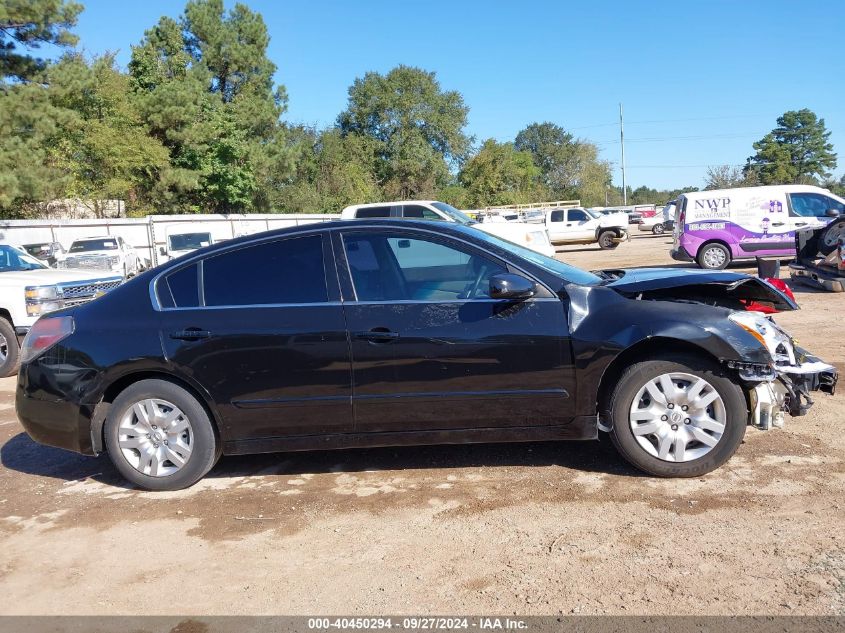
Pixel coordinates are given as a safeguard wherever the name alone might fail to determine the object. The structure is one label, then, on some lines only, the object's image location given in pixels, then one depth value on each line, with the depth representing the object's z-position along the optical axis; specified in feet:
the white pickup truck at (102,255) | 68.90
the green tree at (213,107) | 128.98
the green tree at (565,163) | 305.04
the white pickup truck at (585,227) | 95.09
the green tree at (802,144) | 279.49
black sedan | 13.61
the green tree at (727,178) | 218.40
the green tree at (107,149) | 102.37
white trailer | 82.43
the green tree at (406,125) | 222.48
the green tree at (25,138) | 77.93
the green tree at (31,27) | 75.97
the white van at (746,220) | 49.96
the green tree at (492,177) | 230.89
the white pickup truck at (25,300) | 29.25
